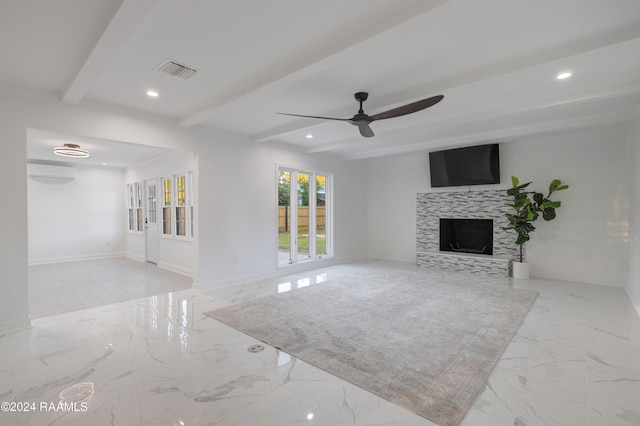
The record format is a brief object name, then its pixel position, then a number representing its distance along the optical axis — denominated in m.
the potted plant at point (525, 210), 5.47
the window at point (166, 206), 6.89
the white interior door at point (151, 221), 7.45
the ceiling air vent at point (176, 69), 2.93
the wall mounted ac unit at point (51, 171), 7.34
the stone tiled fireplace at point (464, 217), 6.19
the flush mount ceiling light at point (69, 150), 6.02
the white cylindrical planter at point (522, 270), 5.72
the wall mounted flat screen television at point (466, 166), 6.16
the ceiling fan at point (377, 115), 2.97
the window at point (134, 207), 8.22
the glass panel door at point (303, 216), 6.88
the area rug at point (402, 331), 2.30
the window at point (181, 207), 6.41
